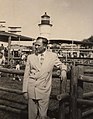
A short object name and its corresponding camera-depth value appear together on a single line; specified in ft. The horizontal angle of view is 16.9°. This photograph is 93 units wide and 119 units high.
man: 15.07
